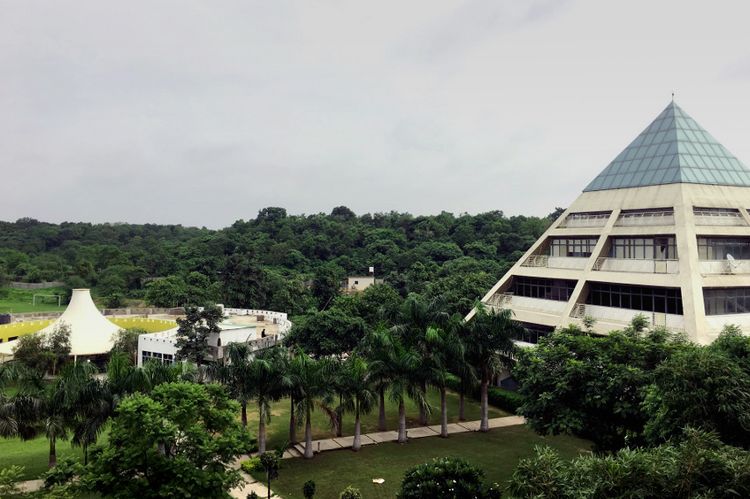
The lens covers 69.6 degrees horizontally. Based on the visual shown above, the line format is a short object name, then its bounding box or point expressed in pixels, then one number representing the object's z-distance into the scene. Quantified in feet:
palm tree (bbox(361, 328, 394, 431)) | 101.76
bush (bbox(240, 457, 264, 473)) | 91.80
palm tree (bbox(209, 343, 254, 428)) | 97.66
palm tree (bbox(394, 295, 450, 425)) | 108.58
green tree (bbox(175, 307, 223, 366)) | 145.18
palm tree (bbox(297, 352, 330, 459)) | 95.91
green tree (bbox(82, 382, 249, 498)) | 54.80
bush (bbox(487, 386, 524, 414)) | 130.82
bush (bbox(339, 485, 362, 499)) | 73.00
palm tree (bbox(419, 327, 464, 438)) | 104.12
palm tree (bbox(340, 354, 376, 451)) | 99.45
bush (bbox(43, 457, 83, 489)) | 60.80
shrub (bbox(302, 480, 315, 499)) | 78.02
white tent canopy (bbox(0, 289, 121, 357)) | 163.32
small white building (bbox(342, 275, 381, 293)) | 346.13
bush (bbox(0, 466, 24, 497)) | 52.90
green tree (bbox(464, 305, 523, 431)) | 110.52
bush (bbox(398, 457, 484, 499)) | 69.51
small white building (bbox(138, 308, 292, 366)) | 158.40
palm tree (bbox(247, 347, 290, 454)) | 95.76
